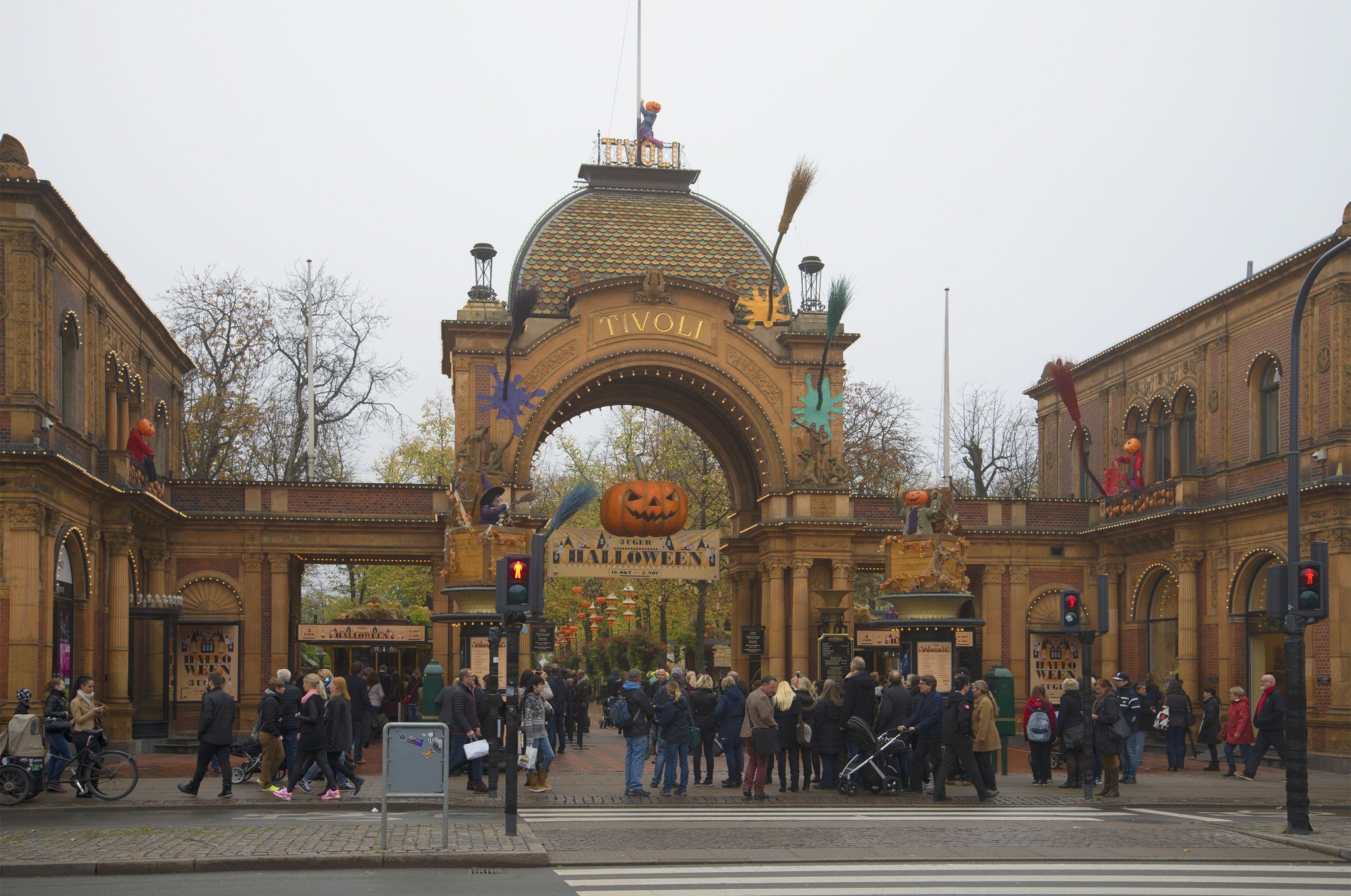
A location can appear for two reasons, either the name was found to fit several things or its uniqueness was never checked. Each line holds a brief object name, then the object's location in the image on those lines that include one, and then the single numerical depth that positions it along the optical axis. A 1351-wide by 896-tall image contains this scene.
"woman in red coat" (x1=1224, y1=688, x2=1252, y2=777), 24.73
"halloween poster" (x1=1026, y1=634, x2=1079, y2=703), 38.91
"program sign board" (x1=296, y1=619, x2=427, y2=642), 32.59
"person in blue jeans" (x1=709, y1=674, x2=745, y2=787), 21.53
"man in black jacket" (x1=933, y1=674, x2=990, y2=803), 19.92
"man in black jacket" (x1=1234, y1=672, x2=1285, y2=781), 23.20
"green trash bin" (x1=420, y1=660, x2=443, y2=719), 26.05
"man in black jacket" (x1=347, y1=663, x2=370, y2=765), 25.34
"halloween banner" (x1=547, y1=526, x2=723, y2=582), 37.94
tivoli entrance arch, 37.66
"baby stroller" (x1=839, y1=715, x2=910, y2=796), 21.03
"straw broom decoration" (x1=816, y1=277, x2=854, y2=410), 36.81
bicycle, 18.73
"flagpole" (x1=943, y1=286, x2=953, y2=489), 36.15
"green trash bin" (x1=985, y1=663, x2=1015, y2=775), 24.83
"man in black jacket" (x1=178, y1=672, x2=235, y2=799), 19.11
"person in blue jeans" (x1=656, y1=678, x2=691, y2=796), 20.25
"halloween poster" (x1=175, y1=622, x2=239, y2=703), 34.66
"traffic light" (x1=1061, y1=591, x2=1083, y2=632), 20.41
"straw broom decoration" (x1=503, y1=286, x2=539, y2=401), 35.72
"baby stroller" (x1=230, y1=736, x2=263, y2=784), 21.75
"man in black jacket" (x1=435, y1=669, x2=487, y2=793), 19.88
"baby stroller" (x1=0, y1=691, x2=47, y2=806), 18.72
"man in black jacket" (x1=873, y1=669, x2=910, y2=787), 21.17
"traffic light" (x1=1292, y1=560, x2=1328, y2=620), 16.62
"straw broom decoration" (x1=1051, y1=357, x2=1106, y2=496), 36.16
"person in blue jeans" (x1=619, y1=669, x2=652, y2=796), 20.25
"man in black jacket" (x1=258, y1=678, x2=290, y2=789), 20.06
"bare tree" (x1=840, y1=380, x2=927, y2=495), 54.72
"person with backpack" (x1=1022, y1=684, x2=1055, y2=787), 22.48
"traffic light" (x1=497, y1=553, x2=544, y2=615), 16.19
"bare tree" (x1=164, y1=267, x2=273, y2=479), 45.47
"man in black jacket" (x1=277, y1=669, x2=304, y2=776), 19.98
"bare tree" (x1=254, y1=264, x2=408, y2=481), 50.84
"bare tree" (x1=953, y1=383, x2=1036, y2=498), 62.78
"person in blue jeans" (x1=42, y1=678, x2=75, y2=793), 19.52
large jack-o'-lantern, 38.44
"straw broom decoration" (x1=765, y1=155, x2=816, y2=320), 34.75
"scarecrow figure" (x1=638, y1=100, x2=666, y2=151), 44.16
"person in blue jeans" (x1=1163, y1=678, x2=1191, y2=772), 26.34
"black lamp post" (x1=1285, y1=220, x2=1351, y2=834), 16.17
